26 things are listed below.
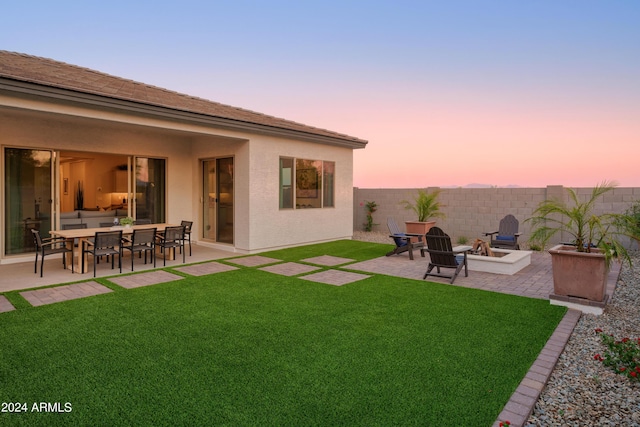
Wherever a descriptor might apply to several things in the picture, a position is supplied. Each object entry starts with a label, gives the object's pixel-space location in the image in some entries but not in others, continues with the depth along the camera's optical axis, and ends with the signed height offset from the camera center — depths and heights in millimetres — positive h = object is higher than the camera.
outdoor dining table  7020 -684
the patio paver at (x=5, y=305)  4891 -1422
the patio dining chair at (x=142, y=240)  7381 -788
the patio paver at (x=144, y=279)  6359 -1411
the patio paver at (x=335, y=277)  6738 -1436
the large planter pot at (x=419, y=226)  10797 -716
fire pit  7477 -1261
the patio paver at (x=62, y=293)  5332 -1418
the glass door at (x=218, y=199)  10555 +63
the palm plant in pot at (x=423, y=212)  10836 -320
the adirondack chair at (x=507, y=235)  9539 -873
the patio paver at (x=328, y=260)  8492 -1396
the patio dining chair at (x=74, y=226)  8477 -587
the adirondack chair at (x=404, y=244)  9242 -1070
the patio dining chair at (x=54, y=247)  6660 -907
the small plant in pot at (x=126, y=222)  8038 -457
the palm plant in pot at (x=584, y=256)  4984 -725
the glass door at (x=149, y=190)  10312 +304
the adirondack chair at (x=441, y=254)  6746 -961
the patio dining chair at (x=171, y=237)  7893 -793
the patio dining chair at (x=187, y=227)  8859 -632
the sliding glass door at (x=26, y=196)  8203 +103
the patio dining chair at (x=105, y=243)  6713 -796
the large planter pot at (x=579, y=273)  4996 -987
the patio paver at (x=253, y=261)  8312 -1391
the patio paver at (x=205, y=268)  7410 -1404
